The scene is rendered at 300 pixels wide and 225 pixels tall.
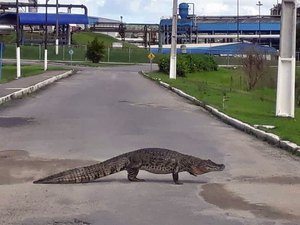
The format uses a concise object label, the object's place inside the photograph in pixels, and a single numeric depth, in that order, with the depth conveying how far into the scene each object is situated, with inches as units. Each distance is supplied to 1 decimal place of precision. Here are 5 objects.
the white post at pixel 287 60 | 780.6
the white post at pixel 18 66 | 1624.3
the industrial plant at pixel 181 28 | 3954.2
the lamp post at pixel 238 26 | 4977.4
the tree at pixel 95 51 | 3139.8
